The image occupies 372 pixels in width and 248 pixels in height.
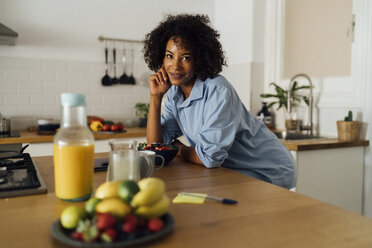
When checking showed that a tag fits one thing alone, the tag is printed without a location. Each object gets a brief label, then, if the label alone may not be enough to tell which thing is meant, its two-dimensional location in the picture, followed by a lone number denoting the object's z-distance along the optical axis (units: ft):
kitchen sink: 9.94
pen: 3.32
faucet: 10.21
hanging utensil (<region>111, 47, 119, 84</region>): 12.57
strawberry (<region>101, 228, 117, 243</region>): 2.27
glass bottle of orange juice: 3.11
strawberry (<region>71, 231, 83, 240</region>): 2.34
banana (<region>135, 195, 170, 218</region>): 2.51
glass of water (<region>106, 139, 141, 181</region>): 3.20
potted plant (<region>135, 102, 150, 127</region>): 12.39
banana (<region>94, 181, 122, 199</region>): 2.77
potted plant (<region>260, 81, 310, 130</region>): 10.56
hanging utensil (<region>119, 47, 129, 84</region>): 12.77
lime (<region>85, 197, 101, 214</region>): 2.54
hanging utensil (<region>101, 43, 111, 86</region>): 12.42
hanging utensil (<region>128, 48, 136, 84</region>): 12.91
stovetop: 3.59
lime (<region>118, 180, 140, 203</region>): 2.59
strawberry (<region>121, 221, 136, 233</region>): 2.31
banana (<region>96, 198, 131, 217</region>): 2.41
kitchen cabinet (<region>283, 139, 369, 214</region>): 8.38
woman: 5.10
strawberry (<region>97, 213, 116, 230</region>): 2.27
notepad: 3.37
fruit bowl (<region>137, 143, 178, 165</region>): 5.01
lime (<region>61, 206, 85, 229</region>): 2.48
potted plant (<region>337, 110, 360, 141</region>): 8.83
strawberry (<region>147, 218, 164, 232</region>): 2.47
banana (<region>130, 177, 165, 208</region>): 2.51
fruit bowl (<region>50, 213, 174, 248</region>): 2.27
